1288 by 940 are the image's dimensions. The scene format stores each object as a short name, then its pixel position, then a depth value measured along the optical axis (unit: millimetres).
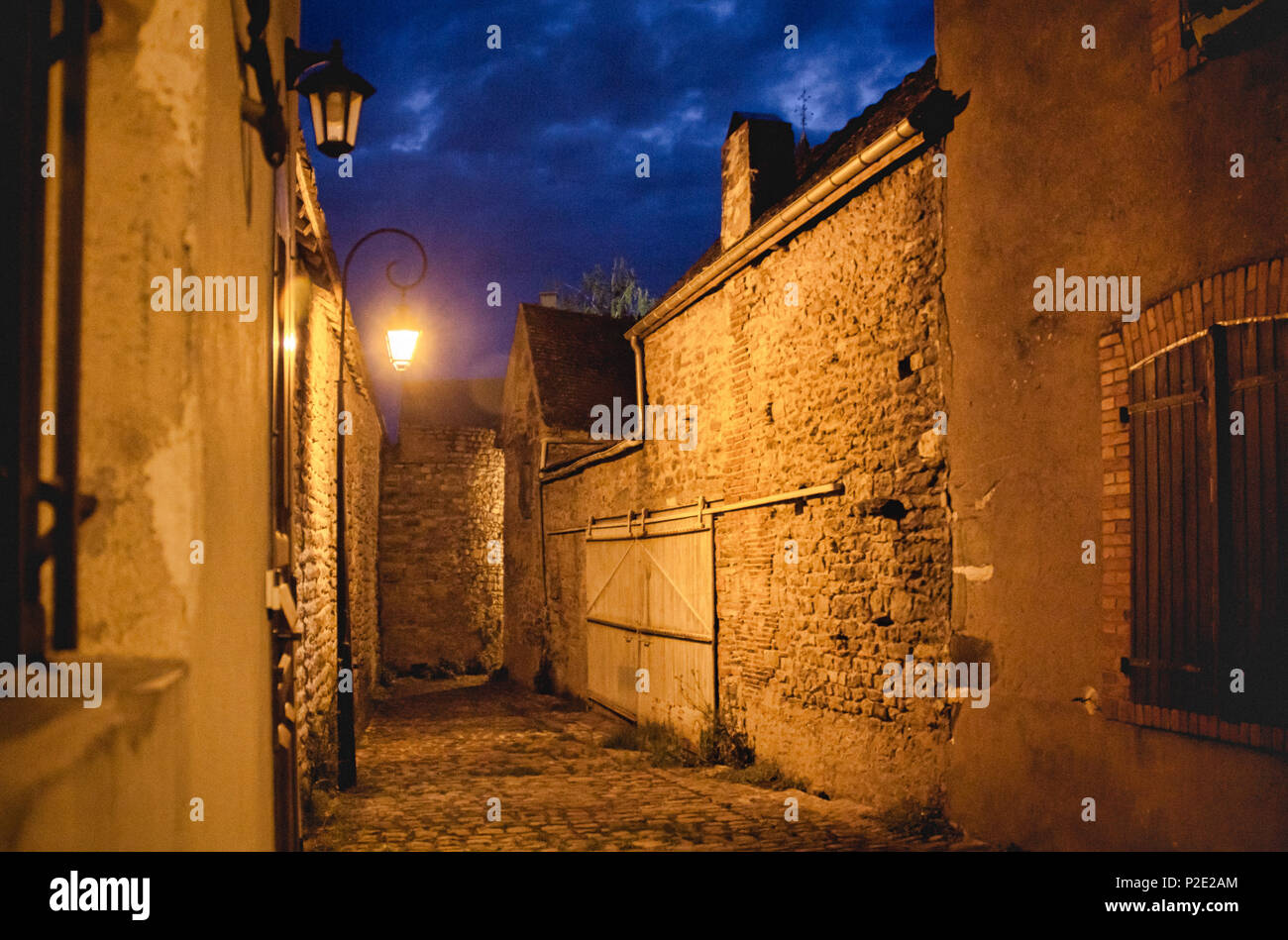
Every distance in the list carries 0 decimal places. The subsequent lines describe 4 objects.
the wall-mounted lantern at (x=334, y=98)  5402
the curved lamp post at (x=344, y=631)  7660
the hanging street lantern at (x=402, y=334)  8766
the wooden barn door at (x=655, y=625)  9734
